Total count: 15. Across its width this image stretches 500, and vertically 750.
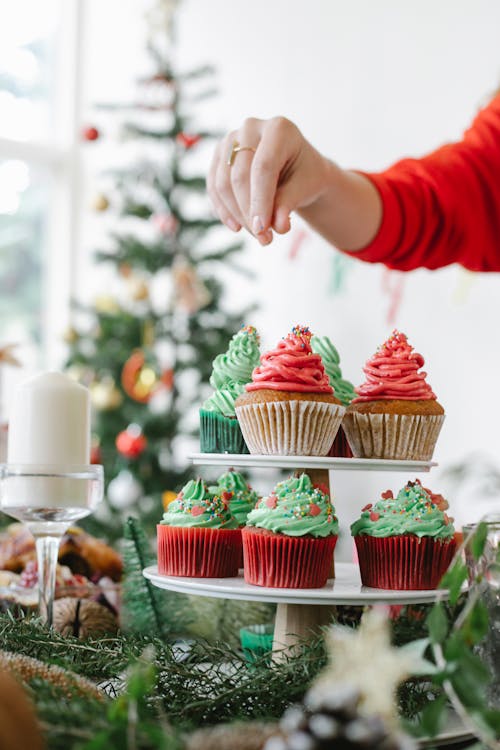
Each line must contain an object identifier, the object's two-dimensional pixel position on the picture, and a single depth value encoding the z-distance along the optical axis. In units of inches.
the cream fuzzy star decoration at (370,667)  16.6
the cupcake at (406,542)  38.1
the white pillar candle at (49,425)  38.1
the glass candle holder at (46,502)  37.1
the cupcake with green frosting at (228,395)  44.4
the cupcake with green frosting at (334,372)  48.4
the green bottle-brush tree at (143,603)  42.3
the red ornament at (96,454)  141.3
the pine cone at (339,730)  15.1
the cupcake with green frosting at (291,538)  39.0
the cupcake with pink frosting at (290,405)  42.1
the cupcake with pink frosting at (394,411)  42.2
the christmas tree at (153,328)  141.9
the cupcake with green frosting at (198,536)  40.6
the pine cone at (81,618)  40.7
